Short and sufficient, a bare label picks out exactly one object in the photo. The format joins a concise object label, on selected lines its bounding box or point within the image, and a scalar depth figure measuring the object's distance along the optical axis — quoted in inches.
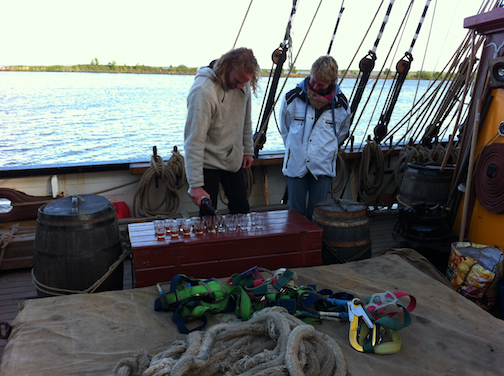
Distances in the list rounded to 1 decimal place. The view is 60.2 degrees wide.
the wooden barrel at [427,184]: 134.8
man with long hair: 99.4
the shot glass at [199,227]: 93.7
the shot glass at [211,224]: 95.3
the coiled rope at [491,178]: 108.3
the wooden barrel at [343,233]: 102.7
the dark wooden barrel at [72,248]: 85.3
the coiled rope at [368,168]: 184.1
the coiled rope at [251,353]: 55.3
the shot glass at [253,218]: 100.9
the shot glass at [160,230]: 91.0
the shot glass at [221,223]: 95.7
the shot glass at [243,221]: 97.5
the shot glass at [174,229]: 91.6
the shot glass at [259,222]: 98.5
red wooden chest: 86.2
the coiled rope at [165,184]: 157.9
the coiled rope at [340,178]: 178.1
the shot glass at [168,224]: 93.5
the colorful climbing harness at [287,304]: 65.6
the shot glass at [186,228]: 92.5
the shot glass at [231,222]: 96.7
